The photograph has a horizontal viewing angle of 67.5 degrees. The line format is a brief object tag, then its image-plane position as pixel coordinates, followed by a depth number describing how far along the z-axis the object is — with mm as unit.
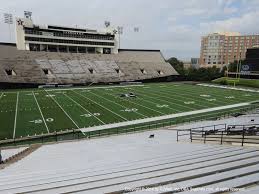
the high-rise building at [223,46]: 95111
